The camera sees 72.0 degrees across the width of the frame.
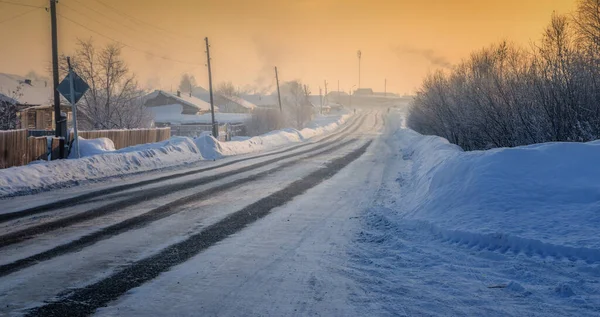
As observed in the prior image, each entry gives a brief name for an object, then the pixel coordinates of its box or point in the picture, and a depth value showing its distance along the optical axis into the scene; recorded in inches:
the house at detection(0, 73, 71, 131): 1376.7
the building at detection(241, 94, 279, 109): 5123.0
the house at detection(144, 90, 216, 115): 2701.8
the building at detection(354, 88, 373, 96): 7599.4
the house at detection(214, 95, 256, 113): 3826.0
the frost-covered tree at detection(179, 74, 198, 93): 6438.0
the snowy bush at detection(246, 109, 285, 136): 2140.7
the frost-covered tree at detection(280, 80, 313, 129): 2674.7
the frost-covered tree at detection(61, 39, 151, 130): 1365.7
